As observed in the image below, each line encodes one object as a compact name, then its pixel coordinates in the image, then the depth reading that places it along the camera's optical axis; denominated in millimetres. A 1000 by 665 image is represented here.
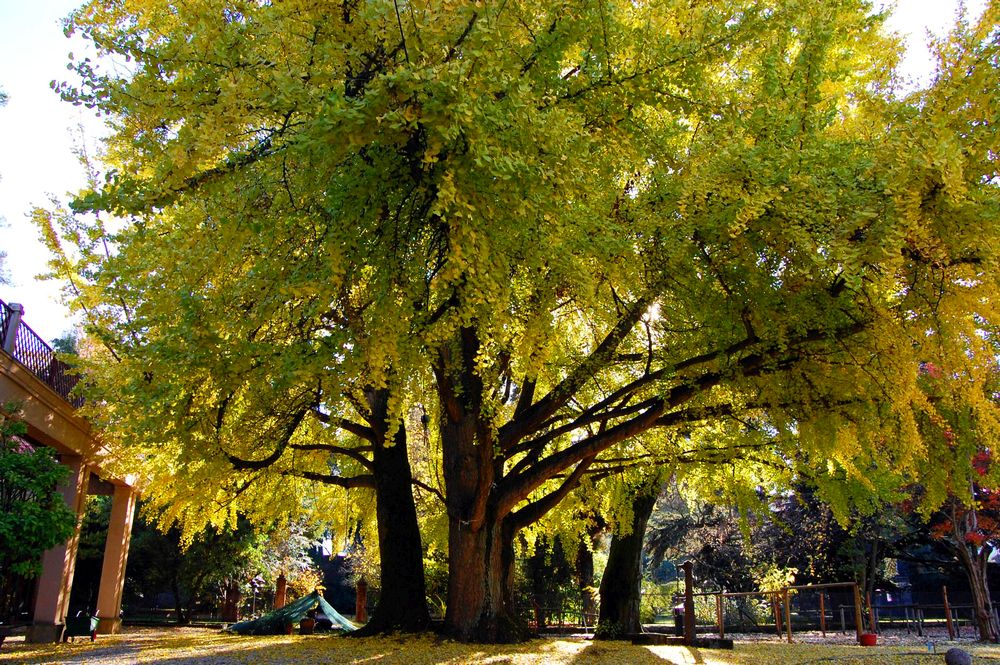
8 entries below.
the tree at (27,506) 8602
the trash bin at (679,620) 18025
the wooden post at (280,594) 20594
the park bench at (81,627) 13914
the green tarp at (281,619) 15297
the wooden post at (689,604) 13211
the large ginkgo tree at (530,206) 4738
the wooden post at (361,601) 19500
